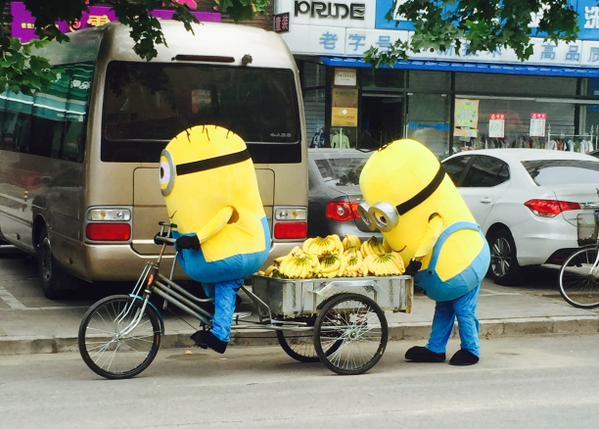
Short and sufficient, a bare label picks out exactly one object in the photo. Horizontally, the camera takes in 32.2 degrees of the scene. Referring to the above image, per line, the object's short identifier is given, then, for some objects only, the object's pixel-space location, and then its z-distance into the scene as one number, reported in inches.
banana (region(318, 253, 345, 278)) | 312.5
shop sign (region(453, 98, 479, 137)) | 839.7
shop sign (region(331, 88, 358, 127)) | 793.6
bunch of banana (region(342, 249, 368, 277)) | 314.7
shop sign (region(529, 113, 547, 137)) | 869.8
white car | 461.1
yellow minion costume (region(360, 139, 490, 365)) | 312.0
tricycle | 300.0
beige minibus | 376.5
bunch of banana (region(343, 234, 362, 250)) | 325.7
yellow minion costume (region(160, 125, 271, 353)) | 304.8
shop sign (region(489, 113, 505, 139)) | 852.6
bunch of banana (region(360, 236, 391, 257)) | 320.8
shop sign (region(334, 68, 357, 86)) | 791.1
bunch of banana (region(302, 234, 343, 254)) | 319.6
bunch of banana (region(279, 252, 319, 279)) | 310.7
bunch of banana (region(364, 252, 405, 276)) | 315.6
